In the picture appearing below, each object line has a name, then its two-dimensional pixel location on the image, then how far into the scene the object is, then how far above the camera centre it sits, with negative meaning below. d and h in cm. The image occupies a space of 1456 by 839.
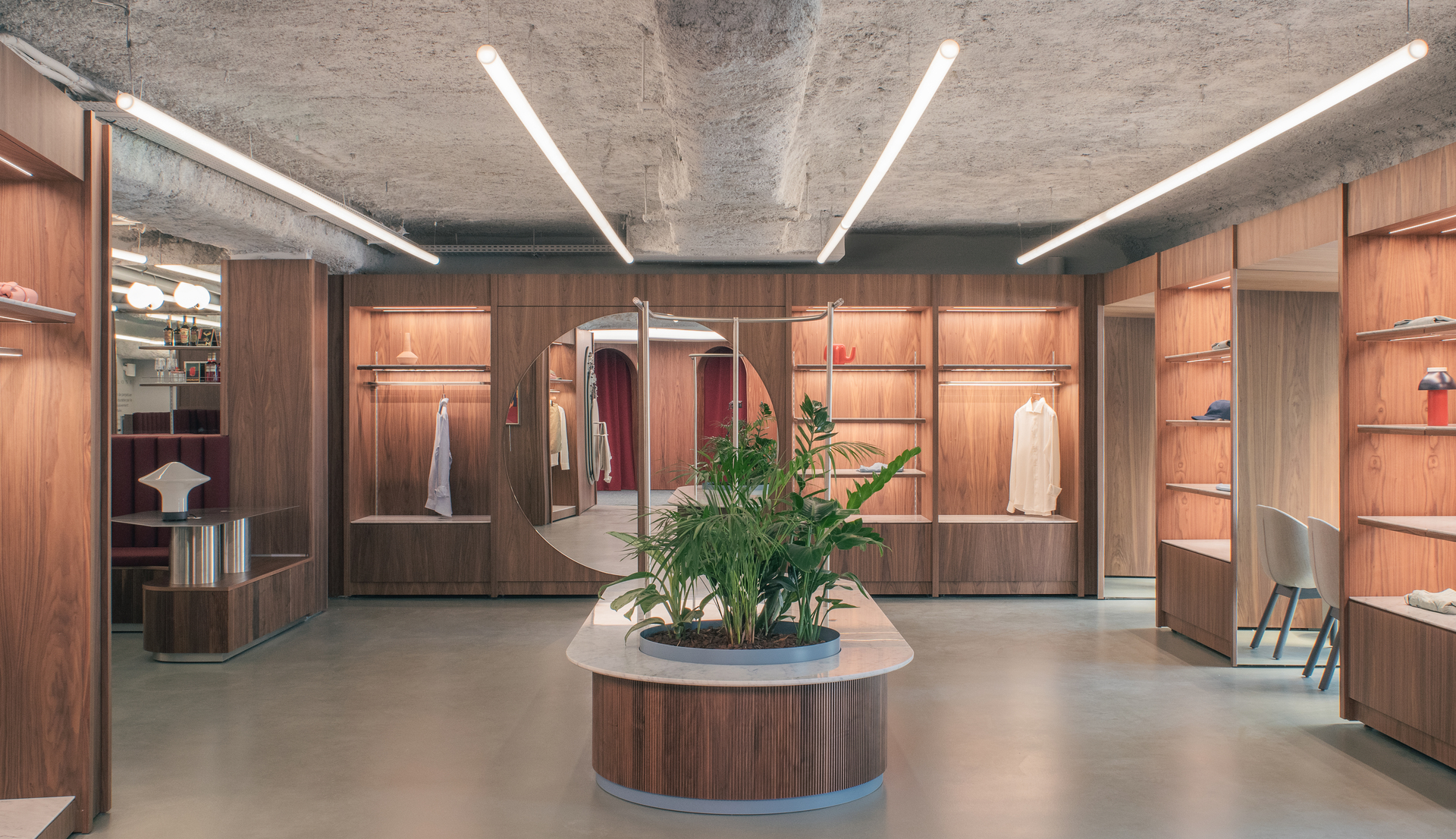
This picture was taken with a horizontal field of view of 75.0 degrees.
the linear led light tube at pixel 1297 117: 303 +120
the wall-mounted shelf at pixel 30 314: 294 +36
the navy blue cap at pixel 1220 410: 601 +9
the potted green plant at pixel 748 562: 360 -53
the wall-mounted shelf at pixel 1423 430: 401 -3
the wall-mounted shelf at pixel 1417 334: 404 +40
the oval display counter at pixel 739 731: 337 -111
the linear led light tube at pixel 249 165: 362 +119
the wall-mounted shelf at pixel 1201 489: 589 -42
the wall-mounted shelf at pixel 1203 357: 586 +43
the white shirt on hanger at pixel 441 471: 803 -40
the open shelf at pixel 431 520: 784 -80
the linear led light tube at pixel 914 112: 303 +121
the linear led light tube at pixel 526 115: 302 +117
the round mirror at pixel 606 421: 796 +3
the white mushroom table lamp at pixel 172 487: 582 -38
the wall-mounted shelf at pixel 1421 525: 393 -44
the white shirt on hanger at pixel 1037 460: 804 -30
